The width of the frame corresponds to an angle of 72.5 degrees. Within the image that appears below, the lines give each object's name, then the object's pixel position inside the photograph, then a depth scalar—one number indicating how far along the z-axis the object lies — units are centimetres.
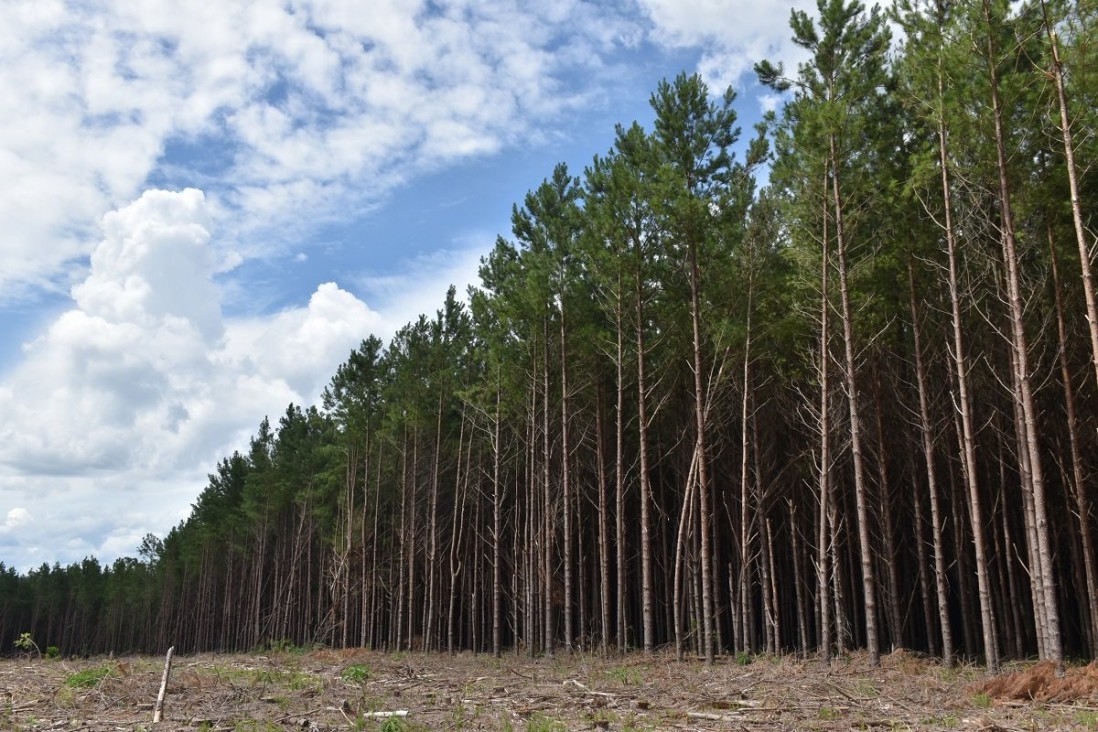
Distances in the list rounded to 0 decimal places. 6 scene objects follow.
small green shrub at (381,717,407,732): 824
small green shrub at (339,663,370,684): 1348
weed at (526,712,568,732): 812
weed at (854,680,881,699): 1014
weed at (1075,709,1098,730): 768
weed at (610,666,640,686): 1260
